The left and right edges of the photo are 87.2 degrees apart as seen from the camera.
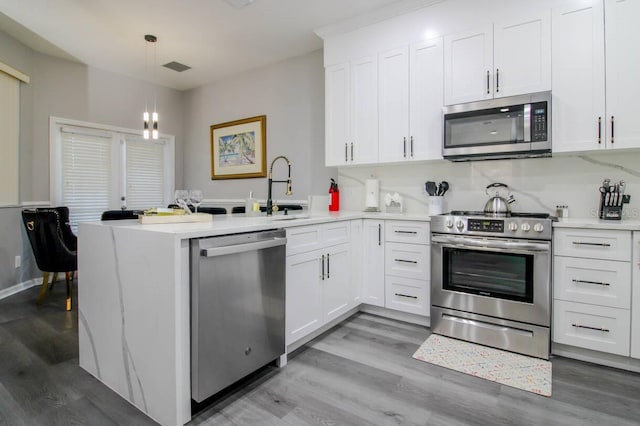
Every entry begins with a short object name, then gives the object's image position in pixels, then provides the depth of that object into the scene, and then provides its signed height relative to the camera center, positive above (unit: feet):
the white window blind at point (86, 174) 14.76 +1.57
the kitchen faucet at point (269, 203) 9.19 +0.15
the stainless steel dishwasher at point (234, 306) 5.29 -1.73
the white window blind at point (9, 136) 12.16 +2.68
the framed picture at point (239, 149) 15.57 +2.93
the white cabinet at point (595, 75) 7.56 +3.13
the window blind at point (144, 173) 16.98 +1.84
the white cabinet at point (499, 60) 8.40 +3.94
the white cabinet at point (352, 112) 10.96 +3.25
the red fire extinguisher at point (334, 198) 12.49 +0.39
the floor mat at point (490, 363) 6.64 -3.39
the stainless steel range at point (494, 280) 7.64 -1.75
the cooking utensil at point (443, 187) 10.36 +0.67
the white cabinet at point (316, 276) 7.43 -1.67
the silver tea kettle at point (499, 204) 9.09 +0.13
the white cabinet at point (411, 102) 9.80 +3.25
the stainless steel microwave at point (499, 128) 8.20 +2.08
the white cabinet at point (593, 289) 6.97 -1.74
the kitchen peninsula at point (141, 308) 5.15 -1.71
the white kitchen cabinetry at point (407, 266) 9.32 -1.65
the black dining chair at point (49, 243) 10.91 -1.17
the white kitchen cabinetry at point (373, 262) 10.01 -1.61
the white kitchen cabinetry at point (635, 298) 6.84 -1.82
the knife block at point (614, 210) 7.76 -0.03
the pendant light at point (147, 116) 12.30 +3.39
